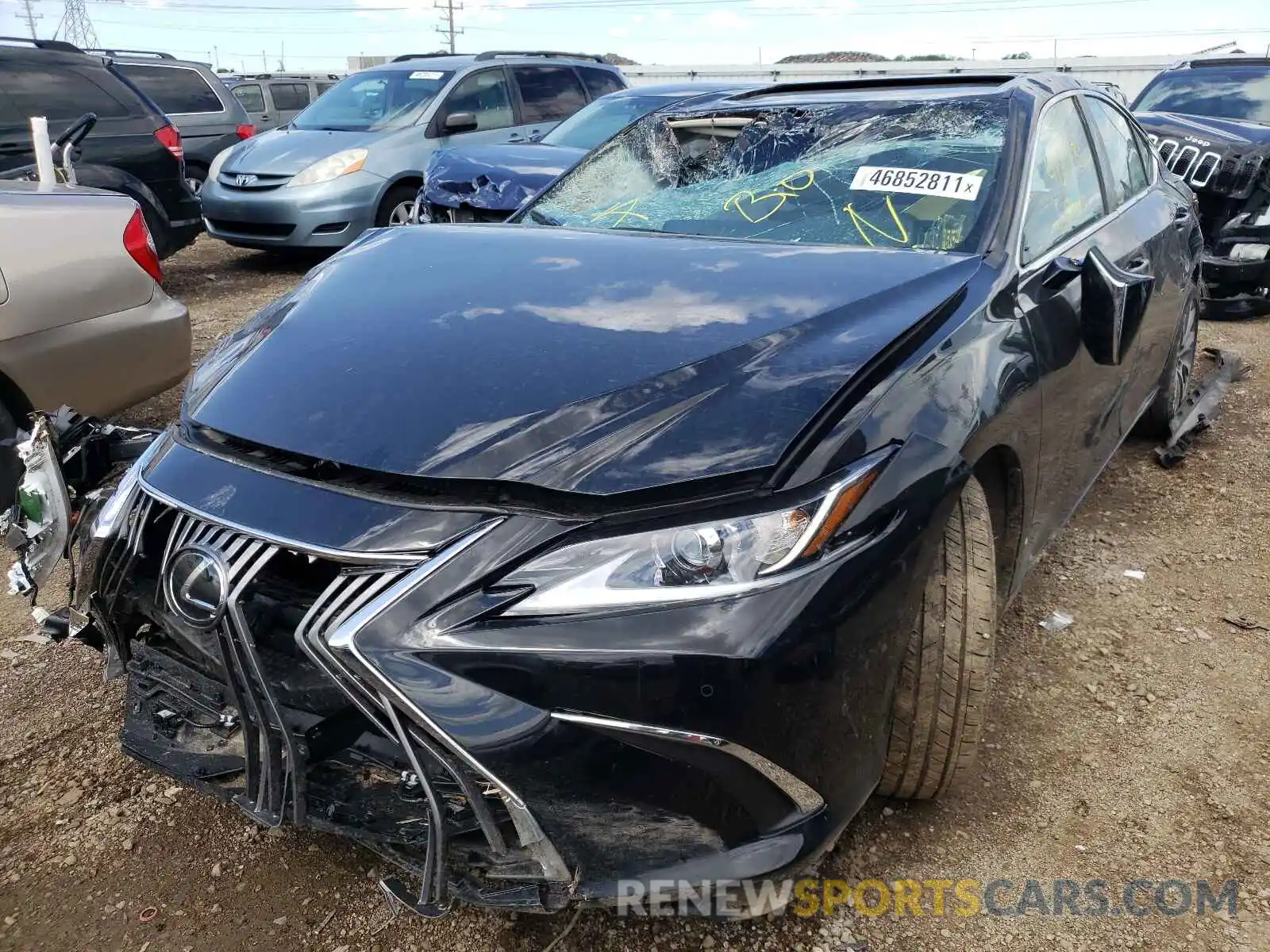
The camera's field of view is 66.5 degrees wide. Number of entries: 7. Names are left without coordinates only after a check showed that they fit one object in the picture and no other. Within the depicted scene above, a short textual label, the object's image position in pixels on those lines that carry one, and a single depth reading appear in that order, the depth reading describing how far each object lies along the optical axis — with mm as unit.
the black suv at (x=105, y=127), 6629
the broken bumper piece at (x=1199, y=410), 4184
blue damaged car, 5996
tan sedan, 3377
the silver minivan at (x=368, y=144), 7816
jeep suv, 6270
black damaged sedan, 1506
